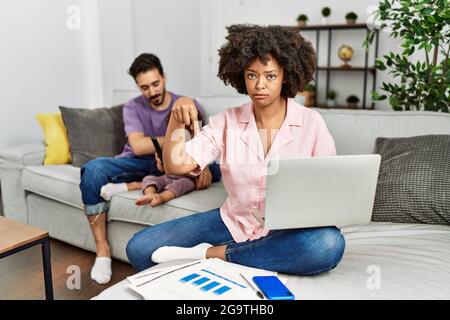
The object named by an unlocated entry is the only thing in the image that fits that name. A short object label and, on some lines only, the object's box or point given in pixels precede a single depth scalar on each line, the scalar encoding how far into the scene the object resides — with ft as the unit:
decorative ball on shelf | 14.74
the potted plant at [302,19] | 15.11
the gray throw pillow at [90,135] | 7.83
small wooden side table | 4.73
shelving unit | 14.39
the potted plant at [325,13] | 14.70
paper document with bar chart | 3.48
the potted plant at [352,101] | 14.86
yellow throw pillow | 7.87
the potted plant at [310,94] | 14.98
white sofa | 3.90
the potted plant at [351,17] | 14.32
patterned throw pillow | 5.20
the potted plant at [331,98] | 15.28
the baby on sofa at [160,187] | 6.16
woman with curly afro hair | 4.39
